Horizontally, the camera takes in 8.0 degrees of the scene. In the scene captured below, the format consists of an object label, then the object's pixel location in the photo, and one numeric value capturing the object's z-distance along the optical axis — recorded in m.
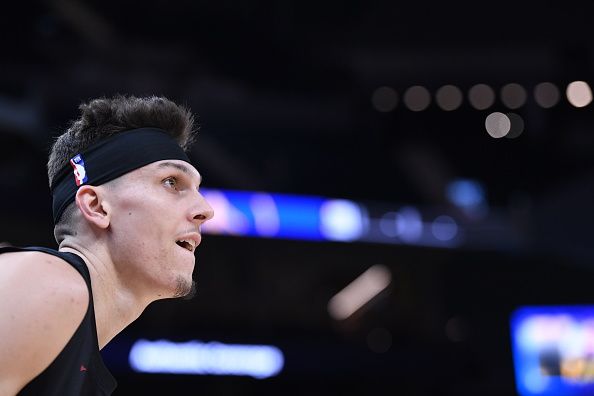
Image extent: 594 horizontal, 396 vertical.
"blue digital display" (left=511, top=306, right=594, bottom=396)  15.34
